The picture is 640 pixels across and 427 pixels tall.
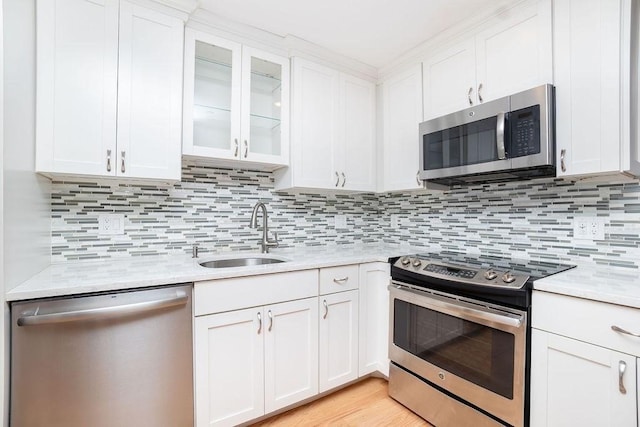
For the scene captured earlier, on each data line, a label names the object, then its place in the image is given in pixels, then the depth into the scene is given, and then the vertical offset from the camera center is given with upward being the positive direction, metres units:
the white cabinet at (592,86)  1.25 +0.59
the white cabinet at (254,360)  1.43 -0.78
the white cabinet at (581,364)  1.03 -0.57
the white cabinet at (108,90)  1.35 +0.63
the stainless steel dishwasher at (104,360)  1.10 -0.60
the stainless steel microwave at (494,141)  1.42 +0.41
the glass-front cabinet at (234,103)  1.73 +0.73
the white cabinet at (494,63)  1.48 +0.89
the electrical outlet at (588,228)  1.54 -0.06
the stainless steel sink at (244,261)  1.98 -0.32
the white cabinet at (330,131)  2.07 +0.64
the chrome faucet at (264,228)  2.06 -0.09
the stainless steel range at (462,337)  1.29 -0.62
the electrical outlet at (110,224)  1.70 -0.06
